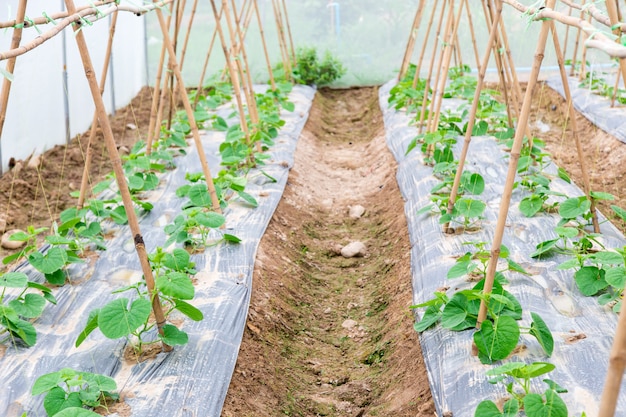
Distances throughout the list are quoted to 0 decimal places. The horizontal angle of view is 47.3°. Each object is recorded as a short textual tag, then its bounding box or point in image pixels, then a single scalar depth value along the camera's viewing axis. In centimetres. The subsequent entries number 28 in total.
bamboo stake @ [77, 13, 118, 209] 500
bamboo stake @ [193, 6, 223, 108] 802
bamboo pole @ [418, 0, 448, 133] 700
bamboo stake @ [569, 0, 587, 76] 945
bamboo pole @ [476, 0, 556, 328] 304
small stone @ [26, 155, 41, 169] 675
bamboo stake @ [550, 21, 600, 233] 429
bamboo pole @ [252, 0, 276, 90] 913
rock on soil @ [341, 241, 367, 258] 559
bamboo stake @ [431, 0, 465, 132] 611
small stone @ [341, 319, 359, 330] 457
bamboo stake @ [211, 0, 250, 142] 627
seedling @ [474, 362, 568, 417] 258
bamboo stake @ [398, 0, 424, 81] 928
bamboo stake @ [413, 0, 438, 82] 802
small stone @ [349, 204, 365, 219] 638
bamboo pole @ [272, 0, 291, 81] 1044
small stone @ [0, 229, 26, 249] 525
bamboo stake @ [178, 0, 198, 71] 715
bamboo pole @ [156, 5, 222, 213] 484
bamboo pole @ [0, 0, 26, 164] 368
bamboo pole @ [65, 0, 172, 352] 332
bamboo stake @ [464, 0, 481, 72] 689
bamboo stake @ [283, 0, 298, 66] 1095
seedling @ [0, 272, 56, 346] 349
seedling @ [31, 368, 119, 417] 288
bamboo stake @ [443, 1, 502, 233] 454
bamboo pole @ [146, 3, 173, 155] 616
